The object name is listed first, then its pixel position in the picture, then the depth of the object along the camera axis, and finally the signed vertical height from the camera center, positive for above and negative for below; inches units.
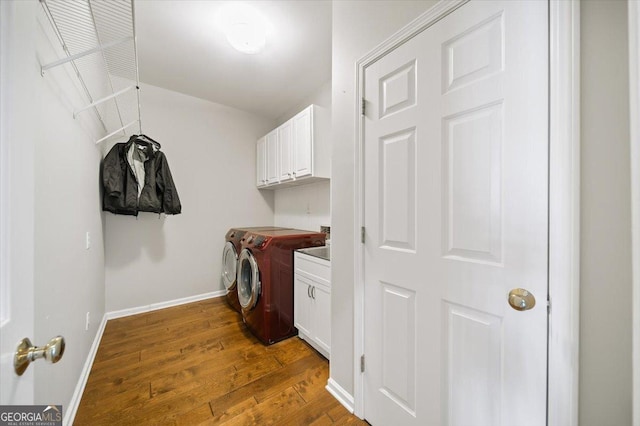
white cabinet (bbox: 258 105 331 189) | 97.2 +28.5
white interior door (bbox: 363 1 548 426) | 29.9 -1.1
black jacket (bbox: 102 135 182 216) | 90.0 +11.7
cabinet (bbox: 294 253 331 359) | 71.2 -29.0
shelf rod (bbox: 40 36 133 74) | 36.0 +24.6
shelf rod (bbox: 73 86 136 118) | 52.3 +23.3
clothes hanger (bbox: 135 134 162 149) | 98.5 +31.1
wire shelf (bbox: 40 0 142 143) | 37.3 +34.1
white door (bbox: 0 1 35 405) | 17.2 -0.2
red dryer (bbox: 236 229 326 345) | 81.9 -26.1
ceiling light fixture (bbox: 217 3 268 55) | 68.4 +57.9
